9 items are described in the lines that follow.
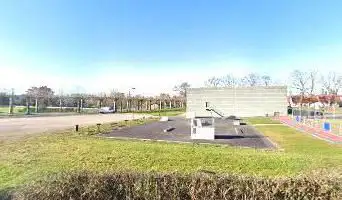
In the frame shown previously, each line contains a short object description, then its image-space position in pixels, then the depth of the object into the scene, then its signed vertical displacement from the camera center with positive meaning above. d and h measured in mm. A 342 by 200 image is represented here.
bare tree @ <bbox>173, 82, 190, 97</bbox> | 132375 +6930
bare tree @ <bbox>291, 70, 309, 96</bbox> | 98688 +4837
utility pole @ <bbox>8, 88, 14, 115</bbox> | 55362 +431
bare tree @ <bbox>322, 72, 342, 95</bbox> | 97625 +4359
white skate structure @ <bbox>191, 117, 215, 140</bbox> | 22188 -1468
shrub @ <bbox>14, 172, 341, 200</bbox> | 4848 -1068
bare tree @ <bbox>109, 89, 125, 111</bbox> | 85175 +2487
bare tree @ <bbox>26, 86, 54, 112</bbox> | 68000 +2305
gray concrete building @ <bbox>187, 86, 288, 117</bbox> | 61875 +1127
